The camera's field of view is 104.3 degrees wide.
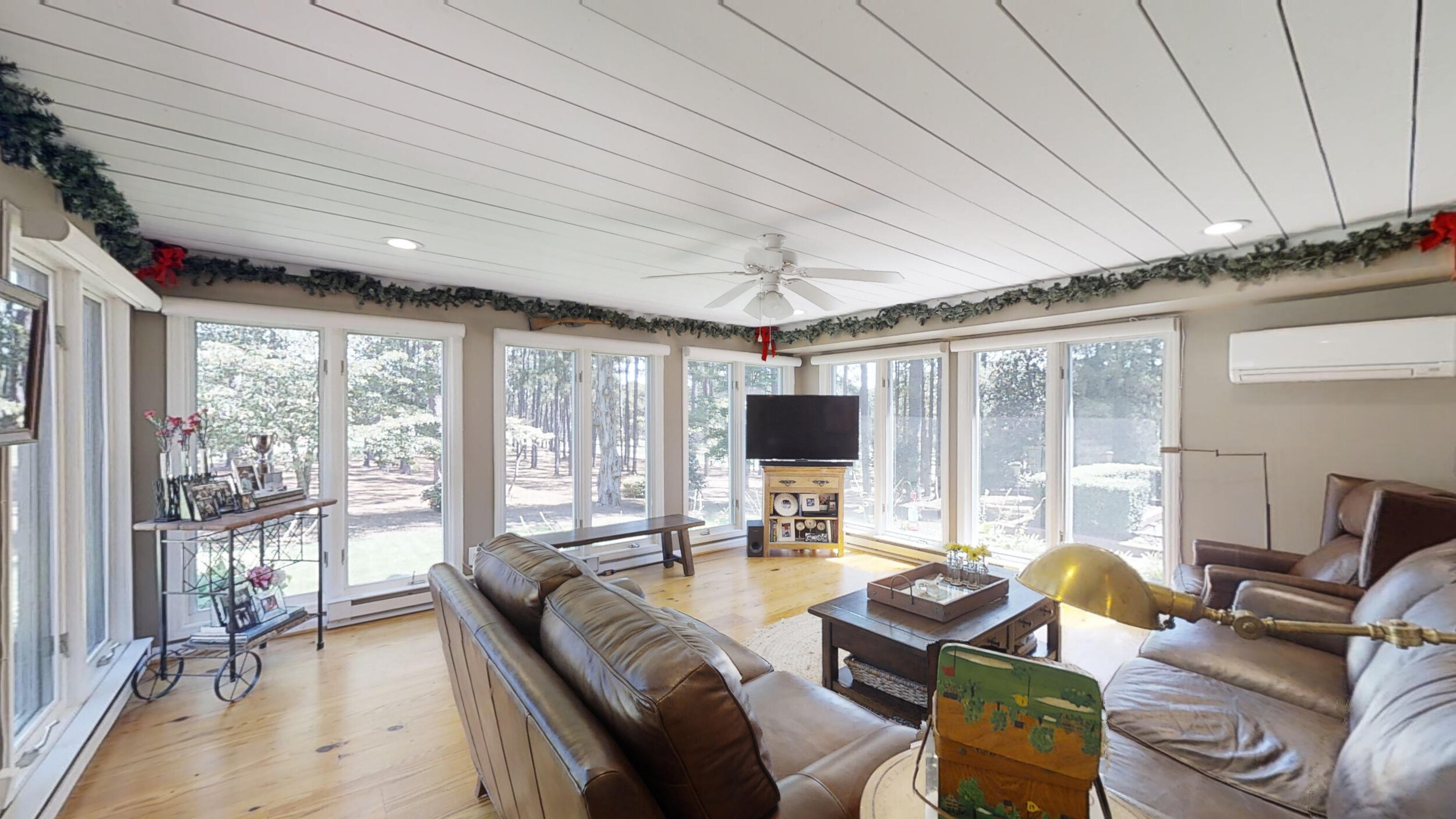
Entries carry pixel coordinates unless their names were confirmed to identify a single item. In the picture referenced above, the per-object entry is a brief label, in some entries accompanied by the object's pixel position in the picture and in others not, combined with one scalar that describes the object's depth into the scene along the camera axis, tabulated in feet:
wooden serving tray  8.20
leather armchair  6.72
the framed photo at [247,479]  9.50
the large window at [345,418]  10.85
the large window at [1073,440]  12.37
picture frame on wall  4.96
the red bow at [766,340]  19.13
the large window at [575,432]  14.42
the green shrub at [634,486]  16.57
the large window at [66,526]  6.44
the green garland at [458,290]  5.54
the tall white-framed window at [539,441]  14.44
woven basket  7.73
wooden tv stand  17.57
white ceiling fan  8.93
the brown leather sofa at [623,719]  3.31
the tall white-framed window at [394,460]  12.31
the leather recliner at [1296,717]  3.51
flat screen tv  17.58
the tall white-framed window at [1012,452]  14.34
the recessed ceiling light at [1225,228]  8.60
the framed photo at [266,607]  9.58
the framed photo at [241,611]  9.02
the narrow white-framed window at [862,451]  18.61
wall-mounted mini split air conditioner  8.55
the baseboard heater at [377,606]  11.94
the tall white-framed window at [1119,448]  12.37
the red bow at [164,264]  9.77
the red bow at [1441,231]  7.94
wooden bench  13.55
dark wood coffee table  7.48
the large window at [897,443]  16.65
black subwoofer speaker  17.54
